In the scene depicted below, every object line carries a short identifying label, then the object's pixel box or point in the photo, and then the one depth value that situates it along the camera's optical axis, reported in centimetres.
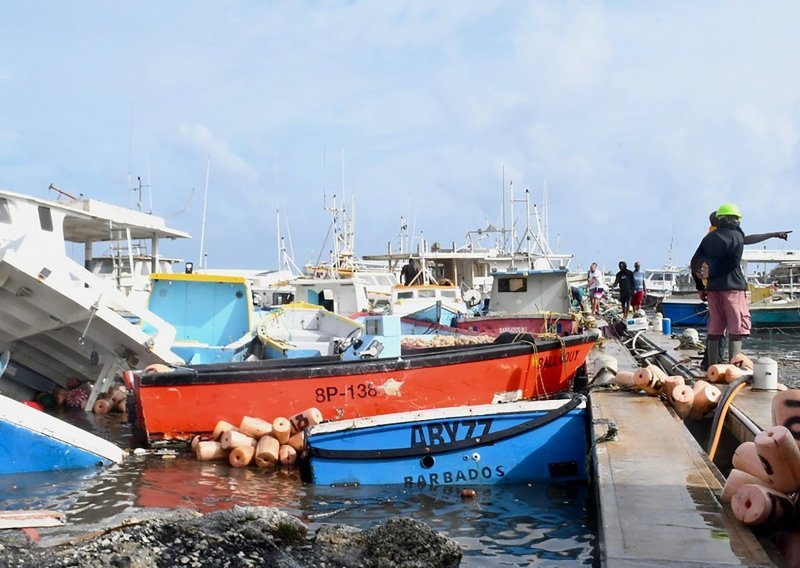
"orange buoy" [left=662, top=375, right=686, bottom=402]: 812
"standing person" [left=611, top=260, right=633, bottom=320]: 2098
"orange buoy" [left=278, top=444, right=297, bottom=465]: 865
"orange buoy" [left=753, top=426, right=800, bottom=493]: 410
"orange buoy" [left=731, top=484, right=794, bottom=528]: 407
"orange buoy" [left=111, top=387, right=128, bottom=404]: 1253
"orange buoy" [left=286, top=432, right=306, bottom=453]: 873
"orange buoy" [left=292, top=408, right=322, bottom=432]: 899
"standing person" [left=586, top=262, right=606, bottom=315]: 2539
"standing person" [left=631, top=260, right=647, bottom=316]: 2156
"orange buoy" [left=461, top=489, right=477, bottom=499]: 724
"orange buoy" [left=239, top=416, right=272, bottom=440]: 896
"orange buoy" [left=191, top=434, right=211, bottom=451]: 912
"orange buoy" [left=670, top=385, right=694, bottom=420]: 791
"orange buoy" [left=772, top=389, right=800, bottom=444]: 445
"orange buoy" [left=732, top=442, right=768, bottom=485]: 436
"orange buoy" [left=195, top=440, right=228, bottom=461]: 888
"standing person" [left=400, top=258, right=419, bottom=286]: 2589
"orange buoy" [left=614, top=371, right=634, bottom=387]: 880
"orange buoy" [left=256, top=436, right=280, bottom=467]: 860
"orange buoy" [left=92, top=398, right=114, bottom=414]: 1226
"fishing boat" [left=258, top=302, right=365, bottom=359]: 1421
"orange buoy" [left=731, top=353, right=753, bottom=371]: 977
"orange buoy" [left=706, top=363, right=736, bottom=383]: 909
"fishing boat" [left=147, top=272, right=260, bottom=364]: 1507
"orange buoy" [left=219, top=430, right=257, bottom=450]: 876
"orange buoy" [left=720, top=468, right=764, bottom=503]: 441
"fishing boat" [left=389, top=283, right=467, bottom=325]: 2106
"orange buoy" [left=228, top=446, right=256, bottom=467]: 864
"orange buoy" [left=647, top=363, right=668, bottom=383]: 848
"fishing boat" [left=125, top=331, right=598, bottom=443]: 927
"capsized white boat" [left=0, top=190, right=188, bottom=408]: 1120
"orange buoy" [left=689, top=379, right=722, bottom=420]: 801
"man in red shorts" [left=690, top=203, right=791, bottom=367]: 906
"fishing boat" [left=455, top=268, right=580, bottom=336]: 1753
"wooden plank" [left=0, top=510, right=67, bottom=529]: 521
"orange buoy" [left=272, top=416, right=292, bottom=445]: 887
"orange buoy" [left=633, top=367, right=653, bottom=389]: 849
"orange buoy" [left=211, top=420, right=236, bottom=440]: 915
